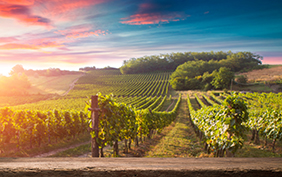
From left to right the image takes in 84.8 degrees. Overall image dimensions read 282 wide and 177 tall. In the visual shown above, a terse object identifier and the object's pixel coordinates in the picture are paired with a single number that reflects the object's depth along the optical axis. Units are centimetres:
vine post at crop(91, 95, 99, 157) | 509
